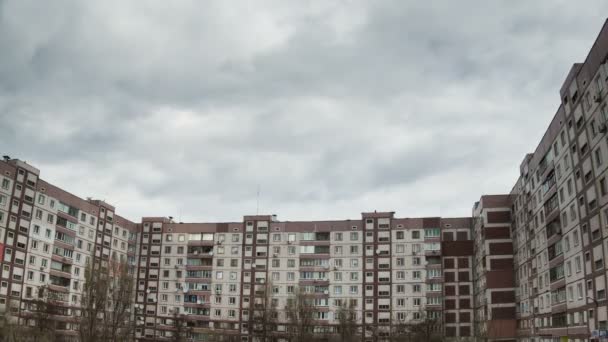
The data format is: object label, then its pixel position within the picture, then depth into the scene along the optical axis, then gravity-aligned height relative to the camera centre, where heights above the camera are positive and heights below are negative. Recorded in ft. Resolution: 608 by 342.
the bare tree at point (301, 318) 310.45 -3.32
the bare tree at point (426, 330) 325.42 -7.54
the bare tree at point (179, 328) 373.20 -12.67
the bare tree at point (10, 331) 219.20 -10.81
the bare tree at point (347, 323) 336.29 -5.51
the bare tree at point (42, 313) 269.13 -5.28
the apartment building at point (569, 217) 181.27 +37.03
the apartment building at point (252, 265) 340.80 +28.16
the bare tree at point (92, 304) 205.09 +0.29
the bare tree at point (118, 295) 216.33 +3.90
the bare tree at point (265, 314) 341.08 -1.89
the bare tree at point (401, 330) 332.90 -8.21
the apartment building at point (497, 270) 296.10 +23.86
